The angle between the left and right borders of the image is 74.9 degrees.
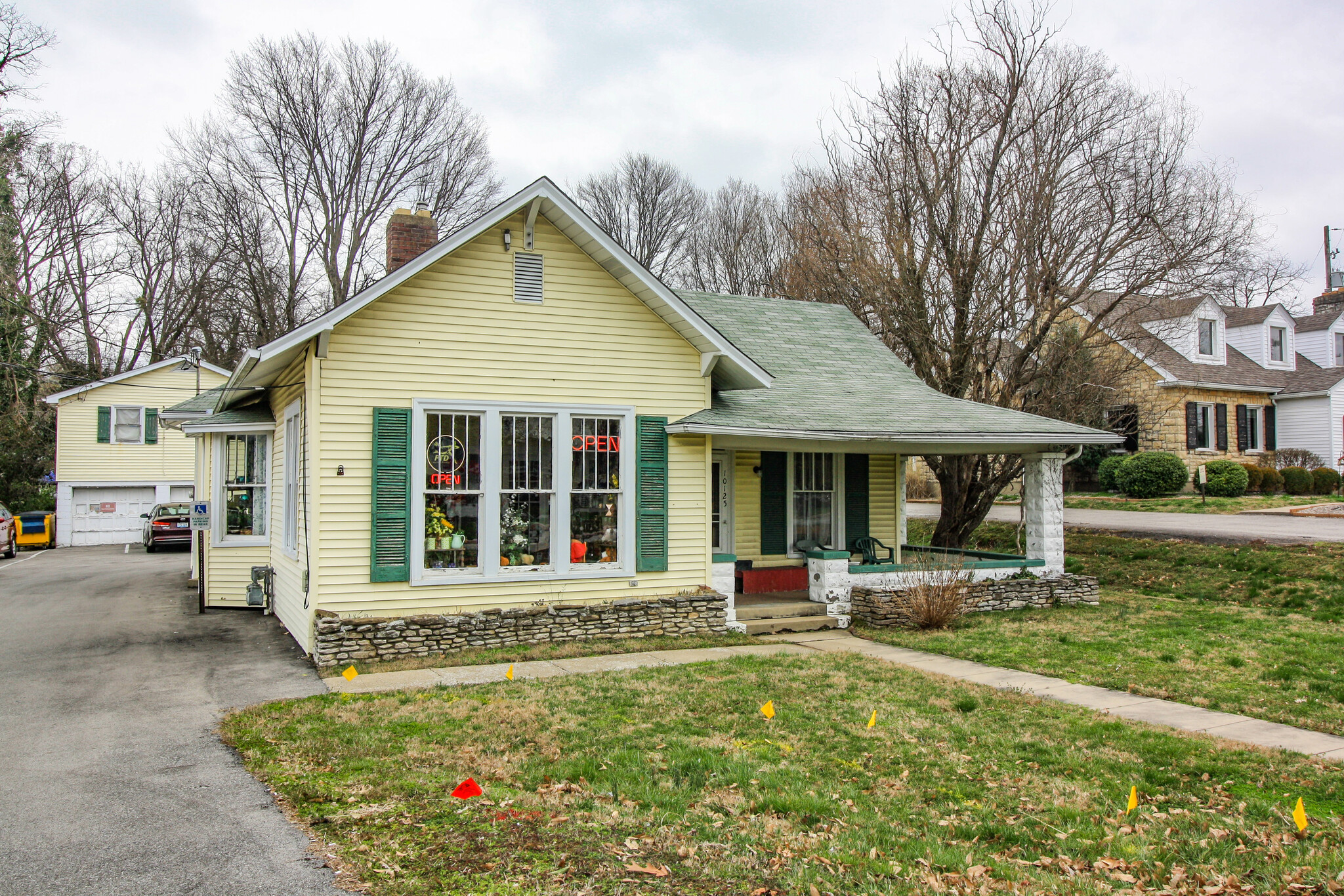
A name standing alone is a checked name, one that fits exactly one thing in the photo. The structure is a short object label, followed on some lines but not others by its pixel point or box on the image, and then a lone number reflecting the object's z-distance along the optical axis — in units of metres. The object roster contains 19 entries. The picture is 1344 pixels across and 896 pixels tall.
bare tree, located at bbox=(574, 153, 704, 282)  36.69
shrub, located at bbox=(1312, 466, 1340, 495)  27.31
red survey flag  5.26
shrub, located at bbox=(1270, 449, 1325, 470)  28.92
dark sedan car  26.19
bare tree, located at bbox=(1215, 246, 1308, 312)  16.92
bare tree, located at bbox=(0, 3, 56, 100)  20.22
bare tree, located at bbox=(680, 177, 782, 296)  36.00
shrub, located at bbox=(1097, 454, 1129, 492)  27.84
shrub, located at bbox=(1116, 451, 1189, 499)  26.12
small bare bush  11.46
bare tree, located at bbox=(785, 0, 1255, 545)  16.97
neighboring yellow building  29.00
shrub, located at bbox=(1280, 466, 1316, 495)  26.86
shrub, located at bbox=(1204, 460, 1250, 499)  25.62
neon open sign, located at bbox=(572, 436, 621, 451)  10.70
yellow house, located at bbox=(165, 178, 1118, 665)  9.59
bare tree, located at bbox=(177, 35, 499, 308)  29.16
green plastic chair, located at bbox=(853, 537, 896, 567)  13.67
